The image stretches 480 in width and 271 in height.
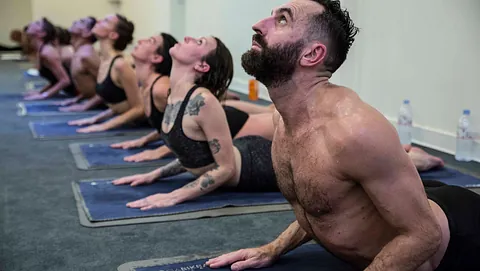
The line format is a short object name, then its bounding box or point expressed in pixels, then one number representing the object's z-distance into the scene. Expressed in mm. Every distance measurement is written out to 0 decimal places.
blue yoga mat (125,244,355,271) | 1968
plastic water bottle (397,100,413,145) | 4047
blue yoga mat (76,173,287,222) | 2654
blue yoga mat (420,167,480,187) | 3176
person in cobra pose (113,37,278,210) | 2648
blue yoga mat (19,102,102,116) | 5781
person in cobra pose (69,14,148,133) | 4738
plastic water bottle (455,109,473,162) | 3662
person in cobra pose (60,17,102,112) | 5863
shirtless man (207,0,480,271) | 1389
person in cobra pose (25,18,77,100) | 6645
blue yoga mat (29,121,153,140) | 4625
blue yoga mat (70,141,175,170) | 3646
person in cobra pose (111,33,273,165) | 3463
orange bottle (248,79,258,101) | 6258
